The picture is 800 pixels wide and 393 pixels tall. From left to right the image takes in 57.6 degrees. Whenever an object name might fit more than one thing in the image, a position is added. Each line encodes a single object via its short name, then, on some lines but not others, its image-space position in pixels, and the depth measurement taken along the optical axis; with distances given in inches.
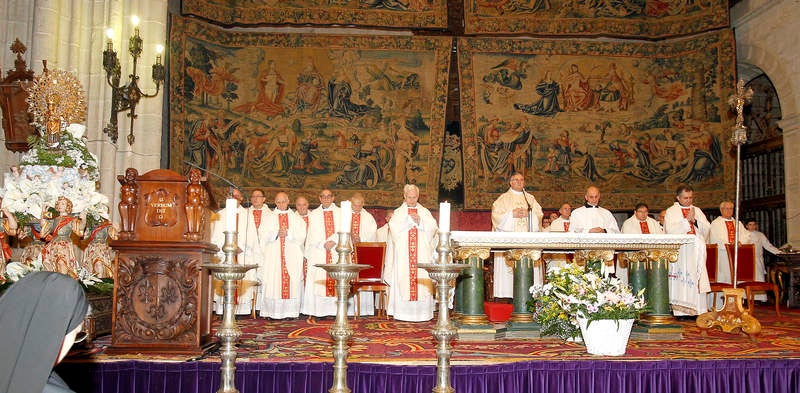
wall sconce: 334.3
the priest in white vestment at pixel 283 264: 397.4
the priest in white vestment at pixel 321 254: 397.1
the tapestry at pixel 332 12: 518.3
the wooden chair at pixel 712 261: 369.3
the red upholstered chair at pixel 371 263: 358.3
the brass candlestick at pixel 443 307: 138.5
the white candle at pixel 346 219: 141.8
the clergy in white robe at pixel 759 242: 477.4
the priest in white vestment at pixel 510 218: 315.3
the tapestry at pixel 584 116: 535.2
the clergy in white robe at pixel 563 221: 465.4
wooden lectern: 212.2
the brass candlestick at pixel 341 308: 140.6
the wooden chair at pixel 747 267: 365.4
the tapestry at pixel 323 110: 513.7
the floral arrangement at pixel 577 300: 230.2
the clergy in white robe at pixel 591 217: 373.7
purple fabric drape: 198.8
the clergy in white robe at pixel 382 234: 446.9
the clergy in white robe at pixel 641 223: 446.9
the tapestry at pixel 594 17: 536.7
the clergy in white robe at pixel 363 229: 416.2
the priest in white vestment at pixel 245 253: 400.5
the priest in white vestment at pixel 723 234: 436.8
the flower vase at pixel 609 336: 223.1
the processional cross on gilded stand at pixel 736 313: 263.3
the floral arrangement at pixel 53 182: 243.6
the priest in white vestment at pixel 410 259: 377.1
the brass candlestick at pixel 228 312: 141.9
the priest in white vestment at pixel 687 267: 319.0
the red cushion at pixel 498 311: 324.2
